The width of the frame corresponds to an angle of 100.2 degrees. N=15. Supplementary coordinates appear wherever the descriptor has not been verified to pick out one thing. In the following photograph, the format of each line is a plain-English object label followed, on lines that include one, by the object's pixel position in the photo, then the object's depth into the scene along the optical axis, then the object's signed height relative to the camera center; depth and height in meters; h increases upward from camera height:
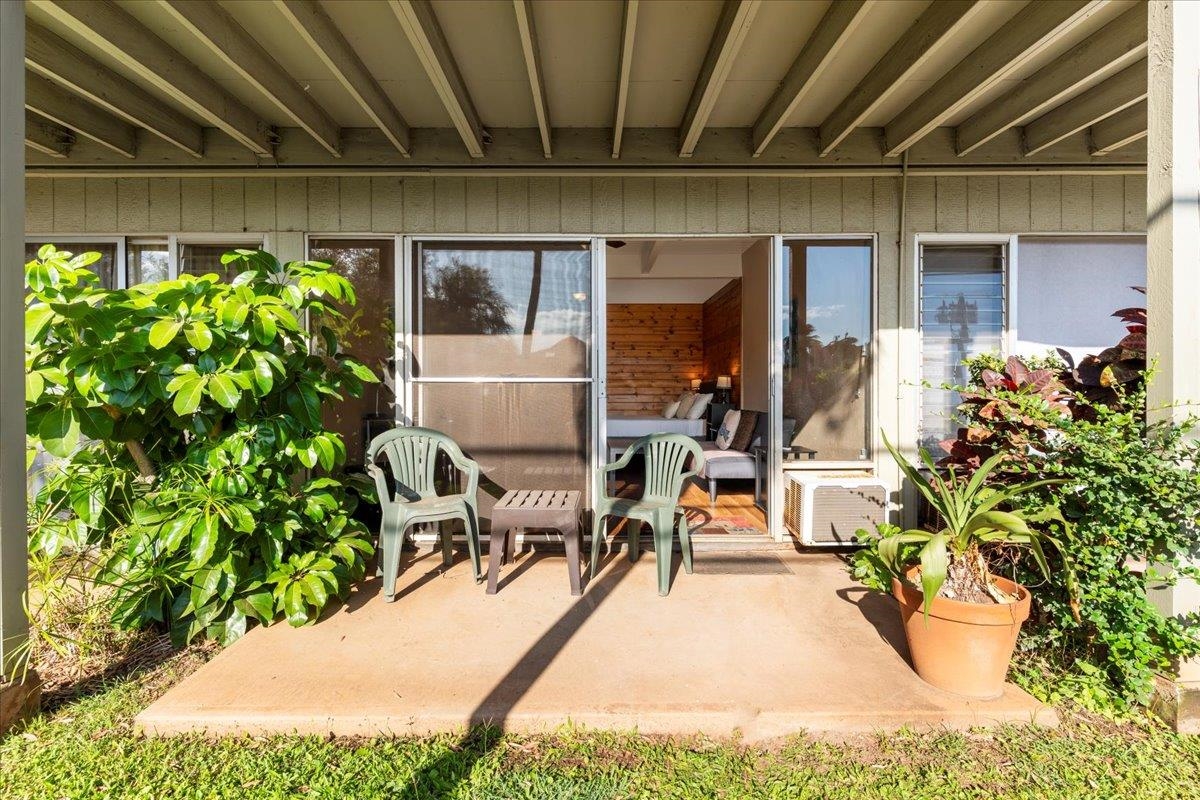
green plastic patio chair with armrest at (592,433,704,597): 2.66 -0.59
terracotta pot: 1.77 -0.90
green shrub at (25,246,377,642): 1.93 -0.21
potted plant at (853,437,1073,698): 1.76 -0.75
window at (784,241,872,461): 3.40 +0.32
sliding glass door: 3.33 +0.26
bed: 5.91 -0.38
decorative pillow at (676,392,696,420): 6.67 -0.15
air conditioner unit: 3.11 -0.71
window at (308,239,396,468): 3.32 +0.44
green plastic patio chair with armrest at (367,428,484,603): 2.58 -0.56
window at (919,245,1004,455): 3.43 +0.61
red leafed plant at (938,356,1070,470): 2.07 -0.08
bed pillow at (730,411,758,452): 4.49 -0.33
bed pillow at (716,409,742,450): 4.85 -0.34
